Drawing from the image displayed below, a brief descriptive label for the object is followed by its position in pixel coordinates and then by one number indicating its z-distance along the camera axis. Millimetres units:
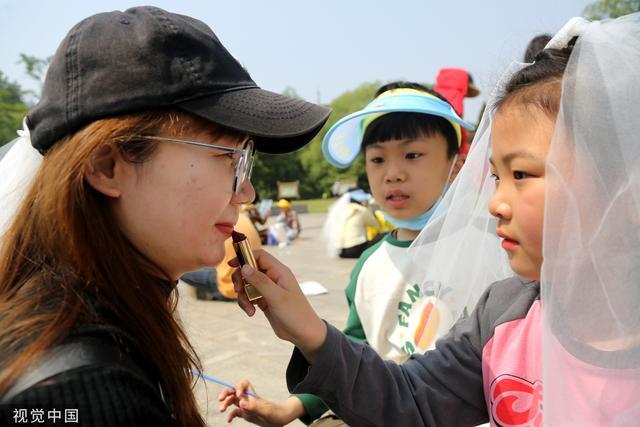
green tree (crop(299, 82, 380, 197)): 42438
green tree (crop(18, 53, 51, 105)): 30859
